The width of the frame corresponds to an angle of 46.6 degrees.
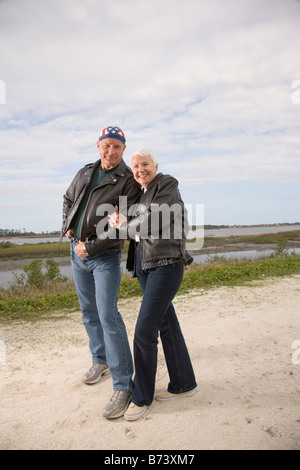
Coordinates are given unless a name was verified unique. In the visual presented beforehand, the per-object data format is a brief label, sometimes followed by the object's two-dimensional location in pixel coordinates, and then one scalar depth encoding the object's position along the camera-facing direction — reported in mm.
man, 3229
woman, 2920
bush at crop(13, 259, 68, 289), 10973
